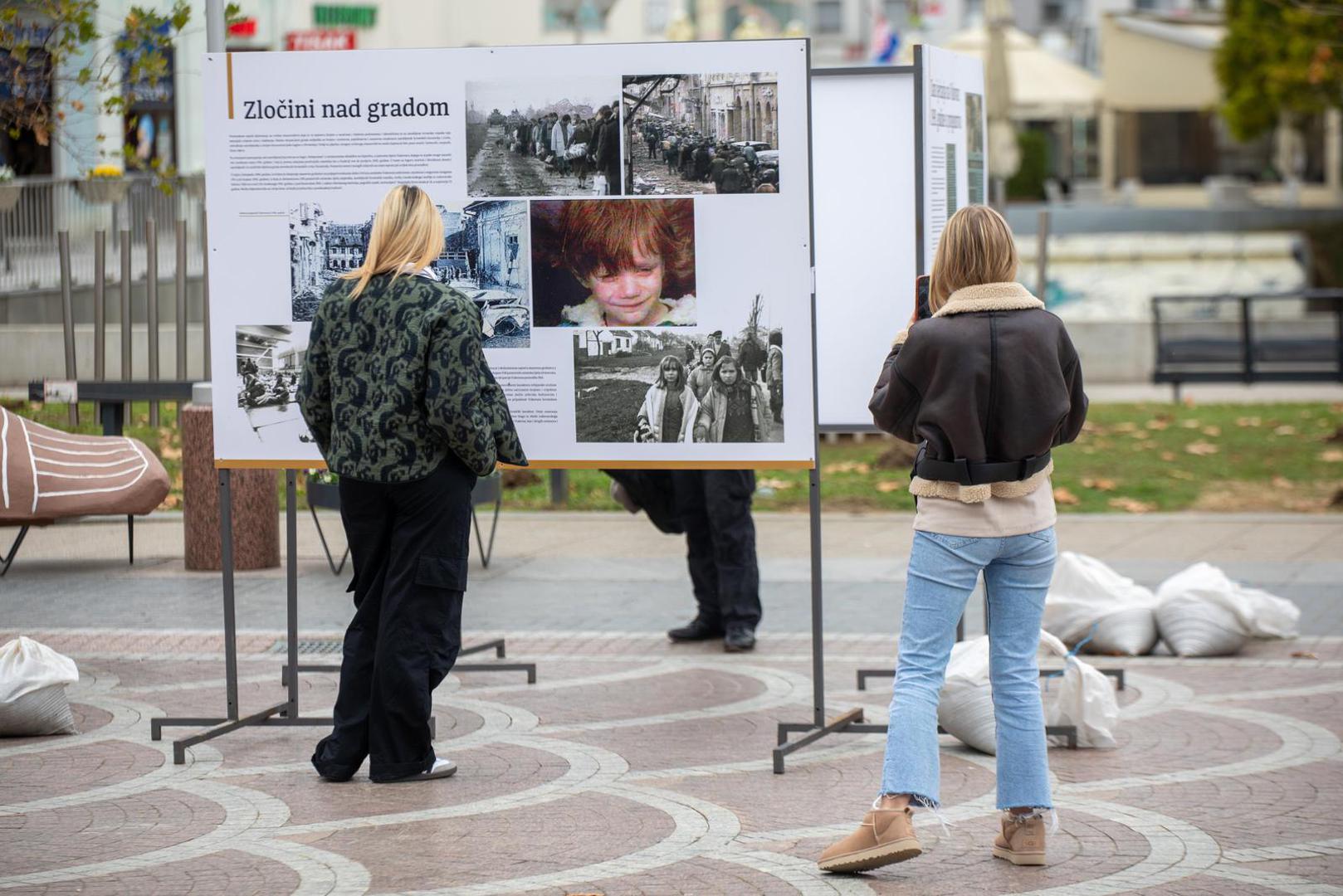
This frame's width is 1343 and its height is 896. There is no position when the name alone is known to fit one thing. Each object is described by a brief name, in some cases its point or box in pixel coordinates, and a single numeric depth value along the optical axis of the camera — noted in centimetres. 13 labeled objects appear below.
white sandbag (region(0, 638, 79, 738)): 1171
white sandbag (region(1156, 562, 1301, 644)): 1439
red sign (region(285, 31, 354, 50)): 4824
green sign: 6131
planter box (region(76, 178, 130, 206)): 2999
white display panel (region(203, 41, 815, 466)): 1103
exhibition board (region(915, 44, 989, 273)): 1163
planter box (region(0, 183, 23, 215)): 2450
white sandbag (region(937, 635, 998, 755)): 1132
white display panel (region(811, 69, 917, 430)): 1203
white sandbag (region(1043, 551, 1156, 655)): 1450
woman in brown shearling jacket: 886
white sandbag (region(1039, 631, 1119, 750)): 1139
